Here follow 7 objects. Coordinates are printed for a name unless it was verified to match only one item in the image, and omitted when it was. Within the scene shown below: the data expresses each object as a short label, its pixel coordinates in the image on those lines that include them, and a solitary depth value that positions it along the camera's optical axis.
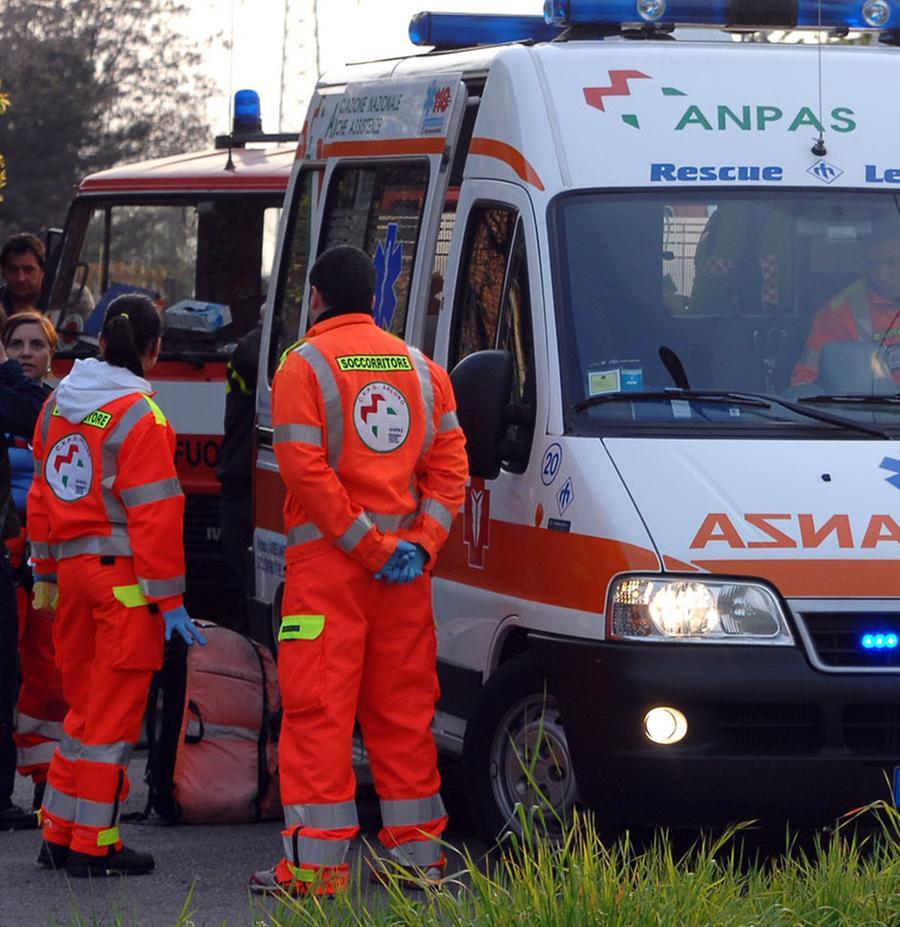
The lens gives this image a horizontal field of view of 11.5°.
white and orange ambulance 12.08
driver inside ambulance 13.33
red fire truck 23.05
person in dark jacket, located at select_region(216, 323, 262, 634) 20.31
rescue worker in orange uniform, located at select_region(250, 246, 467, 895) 12.59
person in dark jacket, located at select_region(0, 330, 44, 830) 15.25
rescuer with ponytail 13.65
